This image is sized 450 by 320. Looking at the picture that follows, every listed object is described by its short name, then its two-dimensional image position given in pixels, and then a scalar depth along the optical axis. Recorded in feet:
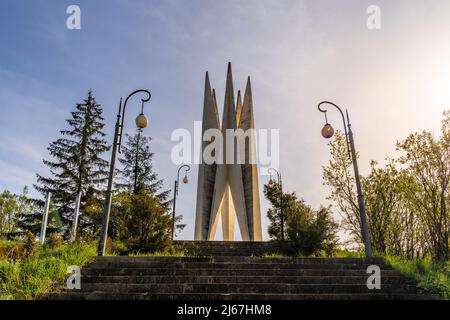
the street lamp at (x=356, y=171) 25.77
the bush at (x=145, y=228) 28.71
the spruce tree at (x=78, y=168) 74.90
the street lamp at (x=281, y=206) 51.39
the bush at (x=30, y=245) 22.15
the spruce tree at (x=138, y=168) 90.66
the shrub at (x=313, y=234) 29.01
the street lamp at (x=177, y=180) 57.36
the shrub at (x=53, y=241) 26.98
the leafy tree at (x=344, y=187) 44.50
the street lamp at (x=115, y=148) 23.50
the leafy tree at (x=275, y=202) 56.85
